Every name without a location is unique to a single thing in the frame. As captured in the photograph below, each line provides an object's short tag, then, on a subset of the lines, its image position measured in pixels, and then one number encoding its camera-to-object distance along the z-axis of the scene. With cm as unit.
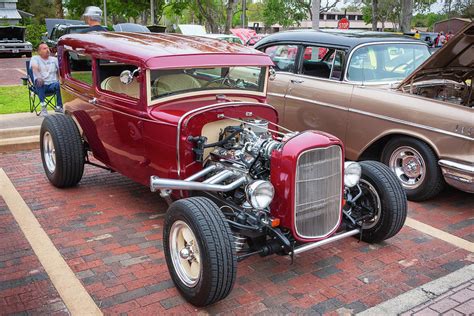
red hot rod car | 341
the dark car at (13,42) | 2338
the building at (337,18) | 8900
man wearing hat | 773
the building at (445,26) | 3729
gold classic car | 505
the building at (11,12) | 3710
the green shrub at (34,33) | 3034
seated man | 843
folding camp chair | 869
